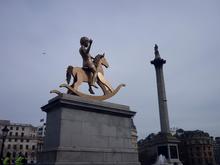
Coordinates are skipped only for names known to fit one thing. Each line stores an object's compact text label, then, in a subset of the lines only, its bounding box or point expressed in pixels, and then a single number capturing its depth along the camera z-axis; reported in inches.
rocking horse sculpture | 508.4
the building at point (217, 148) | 4436.0
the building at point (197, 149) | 3233.3
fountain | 1722.4
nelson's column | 1862.6
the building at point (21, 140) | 2878.9
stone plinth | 405.7
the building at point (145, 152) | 2346.5
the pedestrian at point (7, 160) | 541.7
